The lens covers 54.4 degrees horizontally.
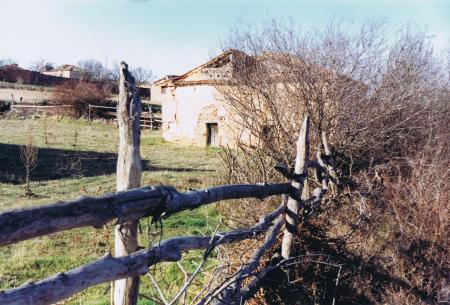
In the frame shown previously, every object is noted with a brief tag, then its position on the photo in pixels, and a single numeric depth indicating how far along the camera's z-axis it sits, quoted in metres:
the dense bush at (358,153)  4.44
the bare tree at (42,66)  74.06
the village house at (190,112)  21.36
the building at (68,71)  62.22
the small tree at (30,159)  10.36
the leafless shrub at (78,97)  32.81
